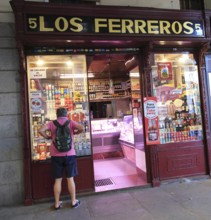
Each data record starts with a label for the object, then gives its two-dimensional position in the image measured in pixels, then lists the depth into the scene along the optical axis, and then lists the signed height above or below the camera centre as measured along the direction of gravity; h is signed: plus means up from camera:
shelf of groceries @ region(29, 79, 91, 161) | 4.55 +0.36
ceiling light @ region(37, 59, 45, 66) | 4.65 +1.30
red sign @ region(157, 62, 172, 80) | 5.17 +1.10
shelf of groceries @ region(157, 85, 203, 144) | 5.20 -0.02
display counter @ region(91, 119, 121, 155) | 7.98 -0.55
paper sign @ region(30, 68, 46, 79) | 4.57 +1.06
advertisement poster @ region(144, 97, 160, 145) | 4.87 -0.04
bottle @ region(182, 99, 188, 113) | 5.33 +0.24
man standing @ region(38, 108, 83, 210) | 3.98 -0.69
